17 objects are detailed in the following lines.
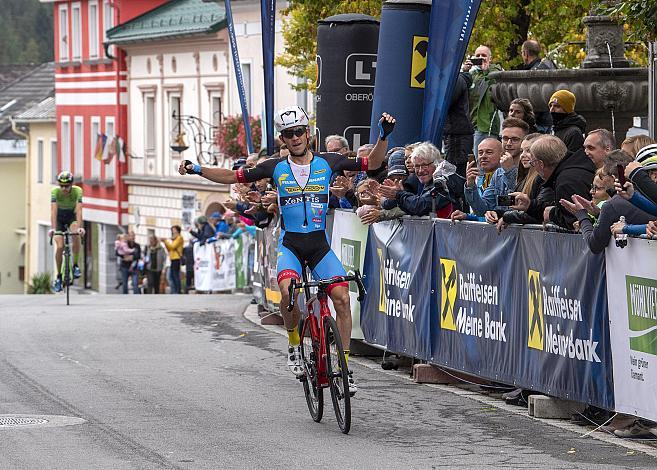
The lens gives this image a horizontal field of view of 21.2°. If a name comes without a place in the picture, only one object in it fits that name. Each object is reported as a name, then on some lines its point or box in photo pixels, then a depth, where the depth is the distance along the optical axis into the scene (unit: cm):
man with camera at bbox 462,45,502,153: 1797
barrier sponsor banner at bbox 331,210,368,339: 1652
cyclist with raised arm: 1240
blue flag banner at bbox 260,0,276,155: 2250
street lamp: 5572
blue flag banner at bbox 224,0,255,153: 2453
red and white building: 6419
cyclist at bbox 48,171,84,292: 2693
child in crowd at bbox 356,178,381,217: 1574
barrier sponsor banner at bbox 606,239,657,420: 1081
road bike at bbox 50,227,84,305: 2681
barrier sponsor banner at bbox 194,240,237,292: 3444
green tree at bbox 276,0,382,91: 2977
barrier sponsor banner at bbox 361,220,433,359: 1472
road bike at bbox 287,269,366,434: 1165
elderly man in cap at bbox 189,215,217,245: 3728
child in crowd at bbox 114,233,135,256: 4725
